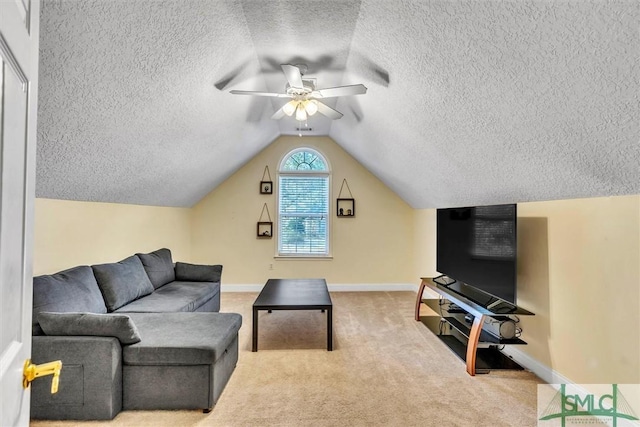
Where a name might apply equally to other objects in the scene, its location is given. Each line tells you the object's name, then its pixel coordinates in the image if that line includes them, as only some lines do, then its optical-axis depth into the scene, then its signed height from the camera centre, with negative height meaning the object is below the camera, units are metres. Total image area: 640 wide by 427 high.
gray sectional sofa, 2.07 -0.88
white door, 0.71 +0.07
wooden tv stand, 2.76 -1.03
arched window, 5.98 +0.31
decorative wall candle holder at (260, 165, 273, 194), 5.90 +0.65
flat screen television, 2.79 -0.28
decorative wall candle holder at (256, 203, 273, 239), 5.91 -0.14
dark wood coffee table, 3.24 -0.81
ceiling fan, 2.62 +1.07
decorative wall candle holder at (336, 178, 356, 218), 5.93 +0.23
